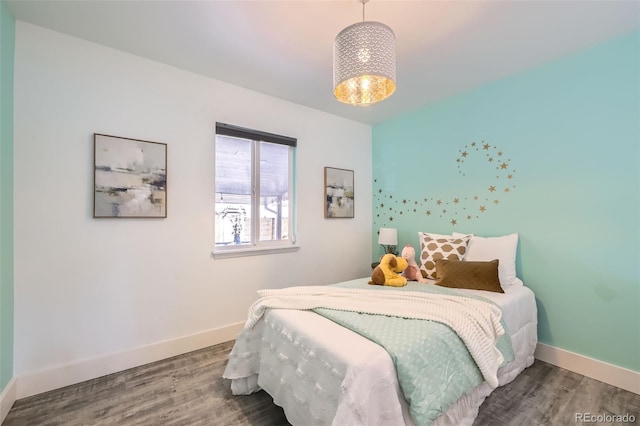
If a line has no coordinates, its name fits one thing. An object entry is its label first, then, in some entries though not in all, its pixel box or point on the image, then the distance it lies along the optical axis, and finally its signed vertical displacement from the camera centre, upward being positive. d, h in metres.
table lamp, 3.26 -0.26
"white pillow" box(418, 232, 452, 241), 2.81 -0.22
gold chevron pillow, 2.58 -0.35
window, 2.71 +0.27
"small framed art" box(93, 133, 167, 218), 2.04 +0.31
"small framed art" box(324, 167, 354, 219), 3.37 +0.28
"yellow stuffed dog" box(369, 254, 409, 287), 2.29 -0.47
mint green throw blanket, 1.23 -0.69
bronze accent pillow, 2.18 -0.49
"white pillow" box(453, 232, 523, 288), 2.37 -0.35
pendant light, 1.44 +0.86
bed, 1.17 -0.78
